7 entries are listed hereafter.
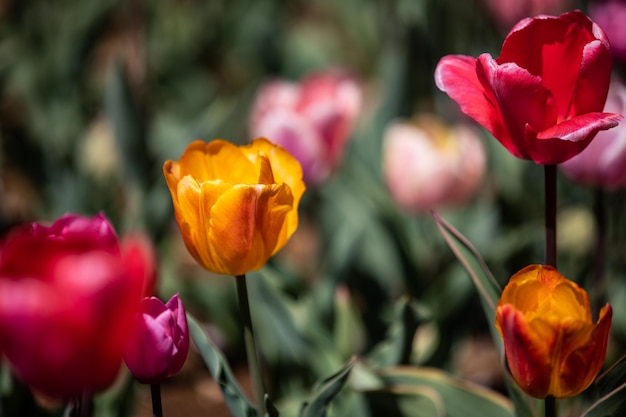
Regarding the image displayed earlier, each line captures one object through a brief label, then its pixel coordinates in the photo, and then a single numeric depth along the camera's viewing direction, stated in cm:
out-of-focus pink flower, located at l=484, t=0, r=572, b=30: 167
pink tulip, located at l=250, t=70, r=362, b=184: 120
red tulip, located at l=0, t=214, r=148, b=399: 70
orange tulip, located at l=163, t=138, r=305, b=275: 80
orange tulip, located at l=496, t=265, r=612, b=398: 77
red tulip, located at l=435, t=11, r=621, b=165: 78
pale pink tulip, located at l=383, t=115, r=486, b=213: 125
